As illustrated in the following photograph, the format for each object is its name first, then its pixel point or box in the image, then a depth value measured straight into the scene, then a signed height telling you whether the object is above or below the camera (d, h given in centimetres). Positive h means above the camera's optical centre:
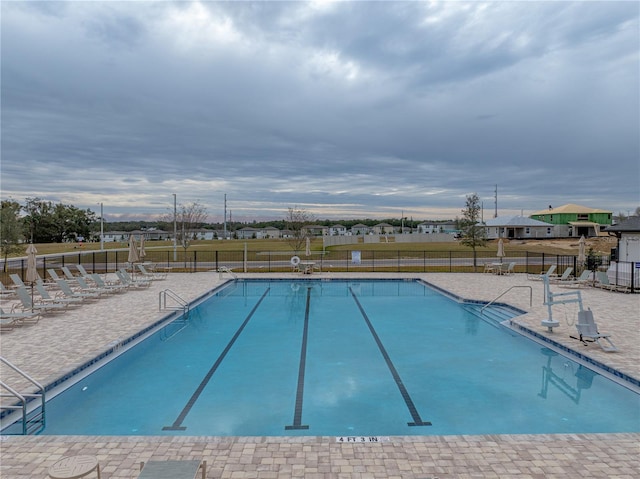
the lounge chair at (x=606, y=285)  1668 -220
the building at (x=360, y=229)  13246 +31
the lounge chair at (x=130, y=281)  1742 -209
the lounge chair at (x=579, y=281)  1867 -226
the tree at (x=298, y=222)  4303 +85
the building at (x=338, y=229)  13364 +33
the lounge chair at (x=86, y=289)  1523 -208
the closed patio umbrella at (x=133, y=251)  1897 -91
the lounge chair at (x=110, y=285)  1614 -211
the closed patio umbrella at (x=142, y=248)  2128 -88
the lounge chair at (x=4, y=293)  1381 -222
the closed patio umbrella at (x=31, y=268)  1169 -102
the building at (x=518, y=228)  6681 +28
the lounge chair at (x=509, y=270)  2287 -220
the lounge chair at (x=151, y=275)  2121 -228
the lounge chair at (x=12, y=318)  1057 -222
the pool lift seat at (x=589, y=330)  868 -206
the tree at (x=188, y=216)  4884 +165
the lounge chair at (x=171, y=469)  361 -203
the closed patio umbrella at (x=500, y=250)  2242 -105
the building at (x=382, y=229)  11759 +27
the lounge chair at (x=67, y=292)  1380 -195
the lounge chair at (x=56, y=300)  1264 -204
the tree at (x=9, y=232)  2825 -10
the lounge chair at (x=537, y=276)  1997 -223
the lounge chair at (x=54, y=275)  1675 -174
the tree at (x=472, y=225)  2822 +32
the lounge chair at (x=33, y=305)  1163 -208
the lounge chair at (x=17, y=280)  1398 -160
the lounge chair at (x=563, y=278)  1908 -215
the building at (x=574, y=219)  7106 +187
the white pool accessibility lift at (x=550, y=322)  992 -219
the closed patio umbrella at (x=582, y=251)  2088 -107
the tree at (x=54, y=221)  7544 +163
